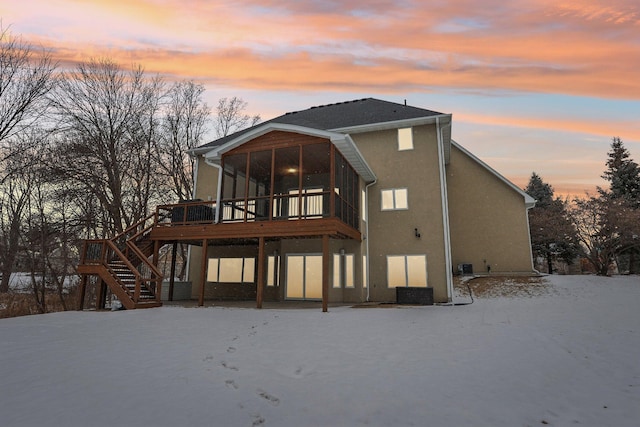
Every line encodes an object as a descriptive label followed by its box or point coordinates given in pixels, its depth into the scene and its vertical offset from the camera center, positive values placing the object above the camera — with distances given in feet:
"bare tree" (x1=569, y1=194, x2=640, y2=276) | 60.80 +8.37
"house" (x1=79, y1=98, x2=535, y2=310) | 38.60 +6.82
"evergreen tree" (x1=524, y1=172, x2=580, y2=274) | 70.54 +9.89
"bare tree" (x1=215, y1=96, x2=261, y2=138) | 92.58 +43.20
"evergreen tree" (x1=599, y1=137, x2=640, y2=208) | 88.27 +24.89
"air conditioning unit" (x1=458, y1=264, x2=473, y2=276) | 62.13 +0.20
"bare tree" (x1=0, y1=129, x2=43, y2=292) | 59.57 +9.84
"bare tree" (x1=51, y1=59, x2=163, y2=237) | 60.25 +26.59
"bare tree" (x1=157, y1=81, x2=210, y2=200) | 80.28 +34.75
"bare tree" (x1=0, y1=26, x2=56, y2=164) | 46.26 +26.58
